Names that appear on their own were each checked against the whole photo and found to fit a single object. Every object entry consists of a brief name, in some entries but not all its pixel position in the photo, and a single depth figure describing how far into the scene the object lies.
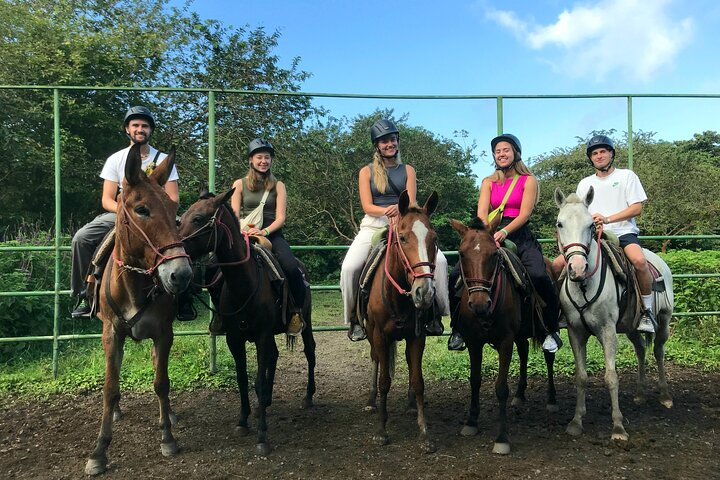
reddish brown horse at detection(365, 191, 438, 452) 3.83
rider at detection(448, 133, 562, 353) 4.75
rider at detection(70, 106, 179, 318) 4.51
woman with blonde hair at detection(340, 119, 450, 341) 4.86
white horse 4.31
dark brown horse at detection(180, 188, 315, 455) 4.00
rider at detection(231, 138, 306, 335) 4.84
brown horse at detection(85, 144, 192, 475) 3.45
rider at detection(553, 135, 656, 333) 4.94
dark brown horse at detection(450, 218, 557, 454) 4.03
